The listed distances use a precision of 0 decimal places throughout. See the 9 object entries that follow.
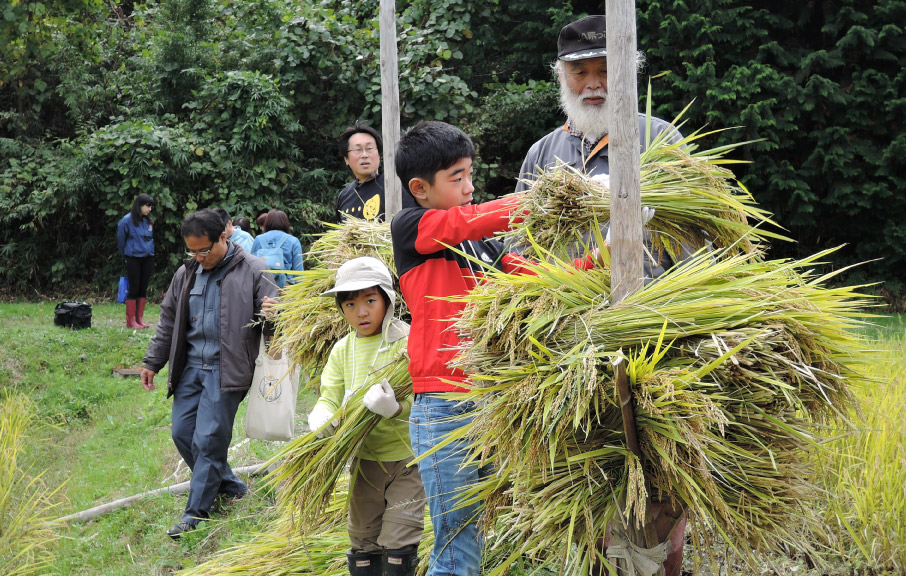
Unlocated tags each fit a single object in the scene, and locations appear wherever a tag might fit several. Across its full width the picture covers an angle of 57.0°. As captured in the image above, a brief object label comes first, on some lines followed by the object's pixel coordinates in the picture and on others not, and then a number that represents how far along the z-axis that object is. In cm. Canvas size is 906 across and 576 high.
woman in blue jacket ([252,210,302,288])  733
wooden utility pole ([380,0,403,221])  362
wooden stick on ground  513
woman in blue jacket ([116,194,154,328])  1125
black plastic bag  1071
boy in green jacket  312
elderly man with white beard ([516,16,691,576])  274
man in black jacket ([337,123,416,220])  556
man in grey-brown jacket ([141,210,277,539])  495
